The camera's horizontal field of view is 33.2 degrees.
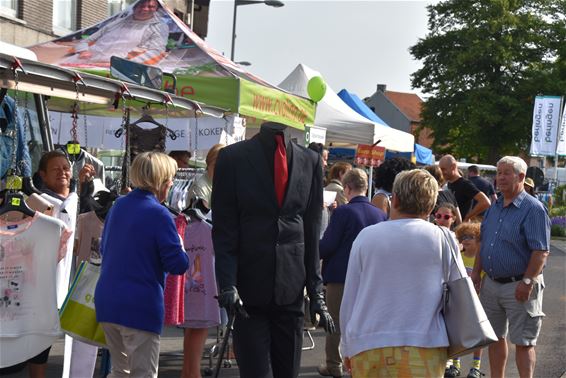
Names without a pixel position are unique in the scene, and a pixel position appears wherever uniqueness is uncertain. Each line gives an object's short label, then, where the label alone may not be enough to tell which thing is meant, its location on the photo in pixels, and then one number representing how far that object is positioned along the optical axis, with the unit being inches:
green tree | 2114.9
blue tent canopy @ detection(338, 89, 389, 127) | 829.8
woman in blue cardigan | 207.6
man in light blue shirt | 277.6
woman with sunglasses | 381.4
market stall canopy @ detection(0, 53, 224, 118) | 232.7
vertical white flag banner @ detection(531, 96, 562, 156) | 1344.7
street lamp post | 1061.8
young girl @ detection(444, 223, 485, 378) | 335.9
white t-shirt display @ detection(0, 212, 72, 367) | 222.1
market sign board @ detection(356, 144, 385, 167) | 671.8
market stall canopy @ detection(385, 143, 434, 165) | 1064.8
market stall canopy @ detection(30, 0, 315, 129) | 428.2
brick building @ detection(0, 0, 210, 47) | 835.4
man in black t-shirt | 441.5
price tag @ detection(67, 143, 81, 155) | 310.7
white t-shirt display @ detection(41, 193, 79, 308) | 236.8
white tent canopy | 676.7
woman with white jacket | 175.8
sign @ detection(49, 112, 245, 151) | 417.1
